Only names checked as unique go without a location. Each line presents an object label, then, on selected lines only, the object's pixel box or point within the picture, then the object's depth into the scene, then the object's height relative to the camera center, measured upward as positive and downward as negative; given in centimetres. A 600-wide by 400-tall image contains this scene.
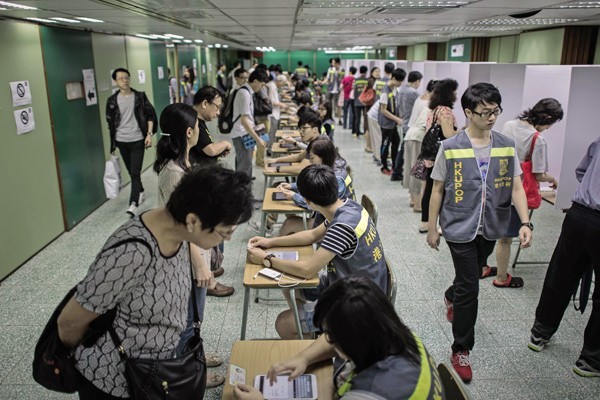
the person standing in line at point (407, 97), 669 -15
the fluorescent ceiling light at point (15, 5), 328 +56
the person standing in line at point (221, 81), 1495 +17
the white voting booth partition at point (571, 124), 432 -35
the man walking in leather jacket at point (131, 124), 559 -44
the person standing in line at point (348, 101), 1115 -35
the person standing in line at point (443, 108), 410 -19
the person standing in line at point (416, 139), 565 -62
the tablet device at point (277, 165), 497 -80
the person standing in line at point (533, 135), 362 -38
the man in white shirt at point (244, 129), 563 -49
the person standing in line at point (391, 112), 700 -37
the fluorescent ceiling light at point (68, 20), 433 +62
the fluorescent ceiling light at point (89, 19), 438 +62
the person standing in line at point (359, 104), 1009 -39
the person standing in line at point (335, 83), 1326 +9
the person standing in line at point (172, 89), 1050 -6
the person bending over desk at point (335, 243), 224 -72
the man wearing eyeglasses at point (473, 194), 265 -60
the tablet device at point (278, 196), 394 -89
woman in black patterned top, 138 -54
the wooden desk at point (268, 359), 166 -99
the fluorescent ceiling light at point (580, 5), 416 +71
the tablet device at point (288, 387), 160 -100
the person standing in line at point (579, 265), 266 -104
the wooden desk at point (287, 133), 707 -68
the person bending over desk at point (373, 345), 128 -69
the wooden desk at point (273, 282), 241 -96
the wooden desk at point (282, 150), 591 -77
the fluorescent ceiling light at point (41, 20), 434 +62
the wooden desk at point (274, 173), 468 -83
